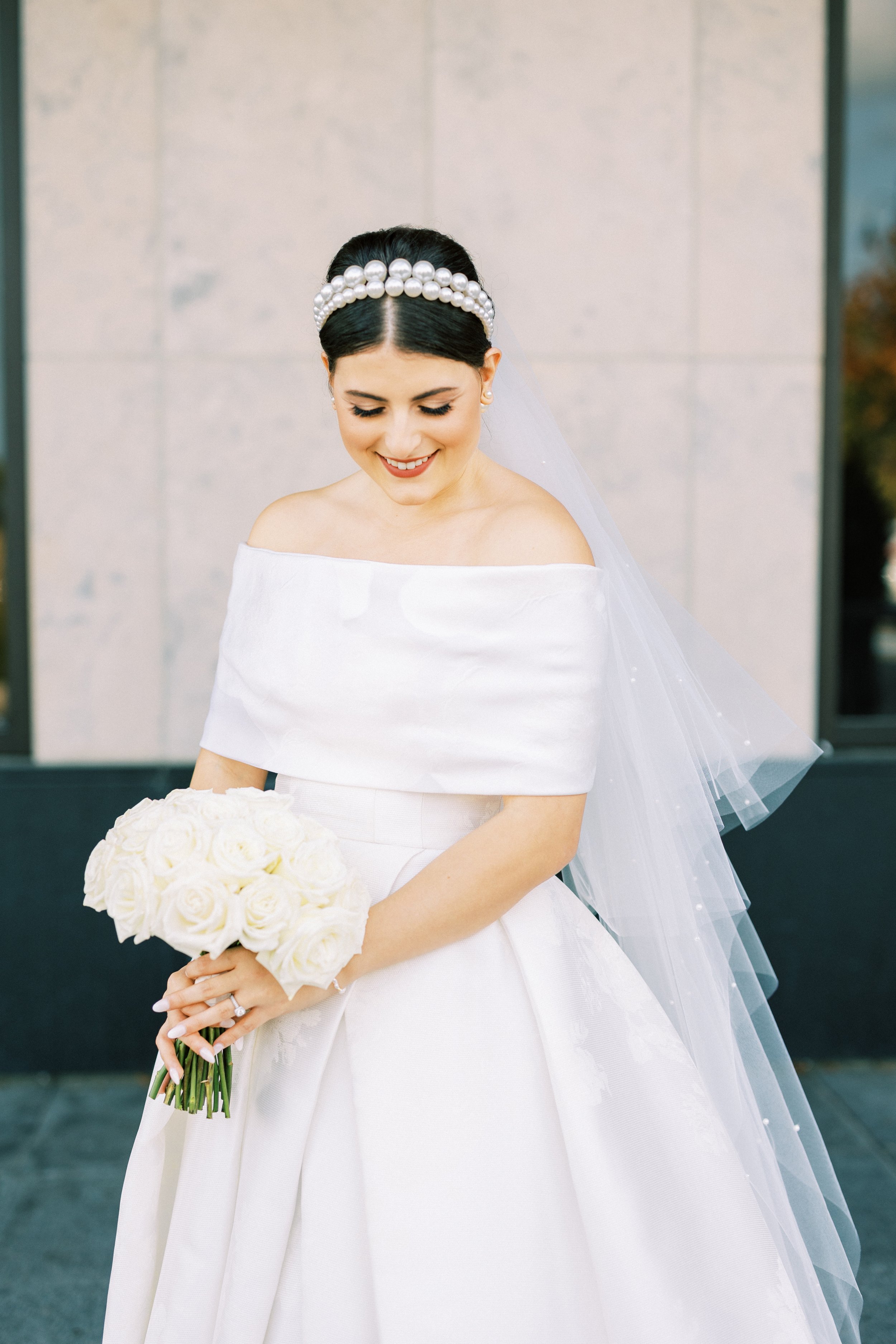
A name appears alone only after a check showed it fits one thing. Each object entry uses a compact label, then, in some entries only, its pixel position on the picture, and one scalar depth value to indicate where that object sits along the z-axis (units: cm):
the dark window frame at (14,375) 359
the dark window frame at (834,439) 369
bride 158
